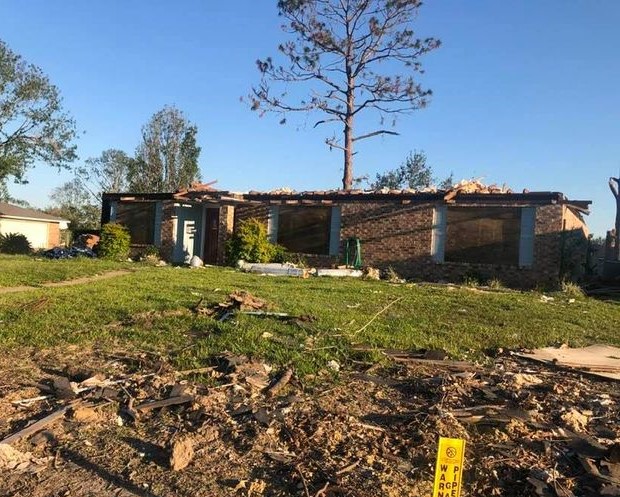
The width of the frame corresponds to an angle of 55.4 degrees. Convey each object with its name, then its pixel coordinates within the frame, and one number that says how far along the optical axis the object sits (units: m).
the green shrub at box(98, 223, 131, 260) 21.88
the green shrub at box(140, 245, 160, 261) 22.30
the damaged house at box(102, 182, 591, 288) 16.94
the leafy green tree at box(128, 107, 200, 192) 39.47
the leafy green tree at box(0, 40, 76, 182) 32.25
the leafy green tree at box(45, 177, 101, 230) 46.44
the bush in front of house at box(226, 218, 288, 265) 20.20
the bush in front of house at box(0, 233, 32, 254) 28.52
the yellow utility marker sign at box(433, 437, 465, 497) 2.96
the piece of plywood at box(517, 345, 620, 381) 6.53
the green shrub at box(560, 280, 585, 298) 14.80
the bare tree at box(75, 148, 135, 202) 47.22
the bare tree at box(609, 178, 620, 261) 19.30
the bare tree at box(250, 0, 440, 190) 28.55
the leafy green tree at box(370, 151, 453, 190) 42.41
